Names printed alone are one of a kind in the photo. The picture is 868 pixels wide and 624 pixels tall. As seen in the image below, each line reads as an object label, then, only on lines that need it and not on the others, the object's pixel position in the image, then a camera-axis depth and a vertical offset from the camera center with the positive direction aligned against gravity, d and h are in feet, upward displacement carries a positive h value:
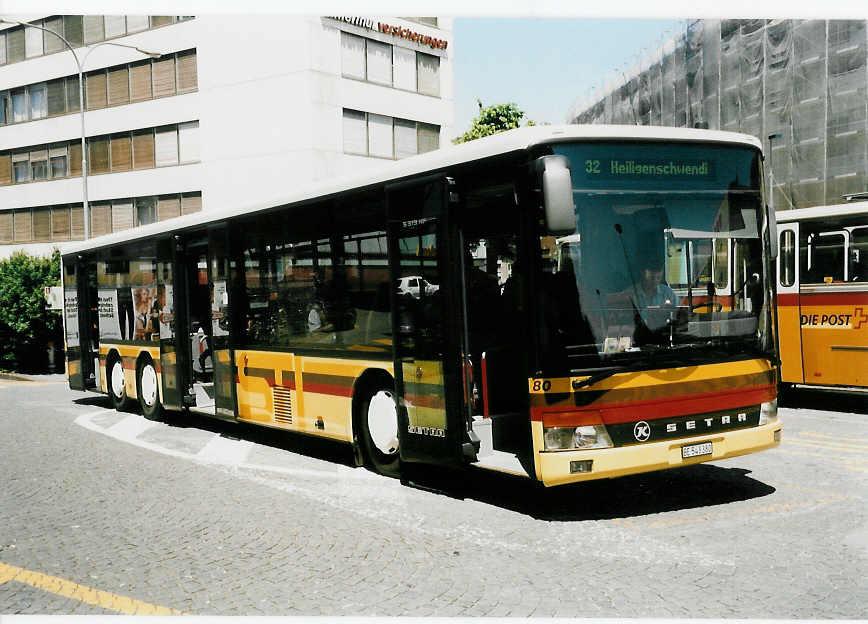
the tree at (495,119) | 103.24 +18.67
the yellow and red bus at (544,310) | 22.06 -0.84
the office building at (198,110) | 98.84 +22.31
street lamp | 109.70 +30.74
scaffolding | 72.84 +15.56
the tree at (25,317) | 92.48 -1.73
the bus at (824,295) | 40.29 -1.31
